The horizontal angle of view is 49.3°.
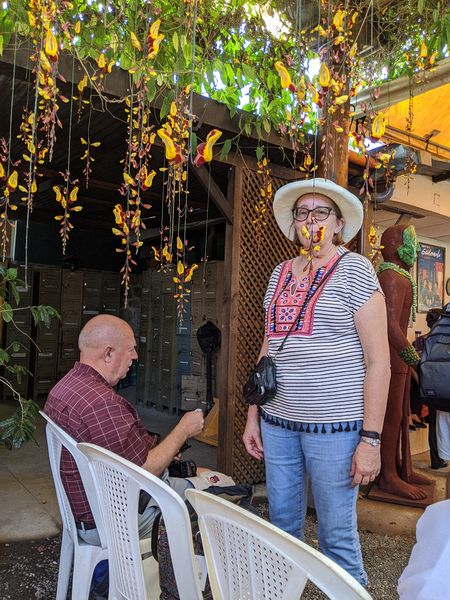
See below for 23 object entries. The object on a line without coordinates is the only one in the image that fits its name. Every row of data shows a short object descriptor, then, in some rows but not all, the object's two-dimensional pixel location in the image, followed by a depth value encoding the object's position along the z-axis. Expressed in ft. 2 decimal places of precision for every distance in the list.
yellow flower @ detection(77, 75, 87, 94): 6.21
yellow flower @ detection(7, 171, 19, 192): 5.16
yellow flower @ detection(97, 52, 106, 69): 5.40
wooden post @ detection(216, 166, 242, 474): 11.78
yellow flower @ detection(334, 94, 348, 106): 5.06
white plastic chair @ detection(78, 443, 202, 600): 3.64
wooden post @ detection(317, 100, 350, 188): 5.51
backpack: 7.08
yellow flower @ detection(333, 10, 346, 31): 4.88
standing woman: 5.11
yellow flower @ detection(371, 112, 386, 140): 4.80
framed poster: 18.67
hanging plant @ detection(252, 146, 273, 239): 10.07
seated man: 5.33
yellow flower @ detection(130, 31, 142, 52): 4.82
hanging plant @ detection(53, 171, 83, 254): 6.04
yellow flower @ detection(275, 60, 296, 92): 4.26
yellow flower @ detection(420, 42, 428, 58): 6.46
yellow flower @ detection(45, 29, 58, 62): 4.25
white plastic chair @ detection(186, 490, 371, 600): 2.41
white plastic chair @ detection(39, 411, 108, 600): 4.98
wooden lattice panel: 11.98
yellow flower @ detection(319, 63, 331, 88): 4.33
